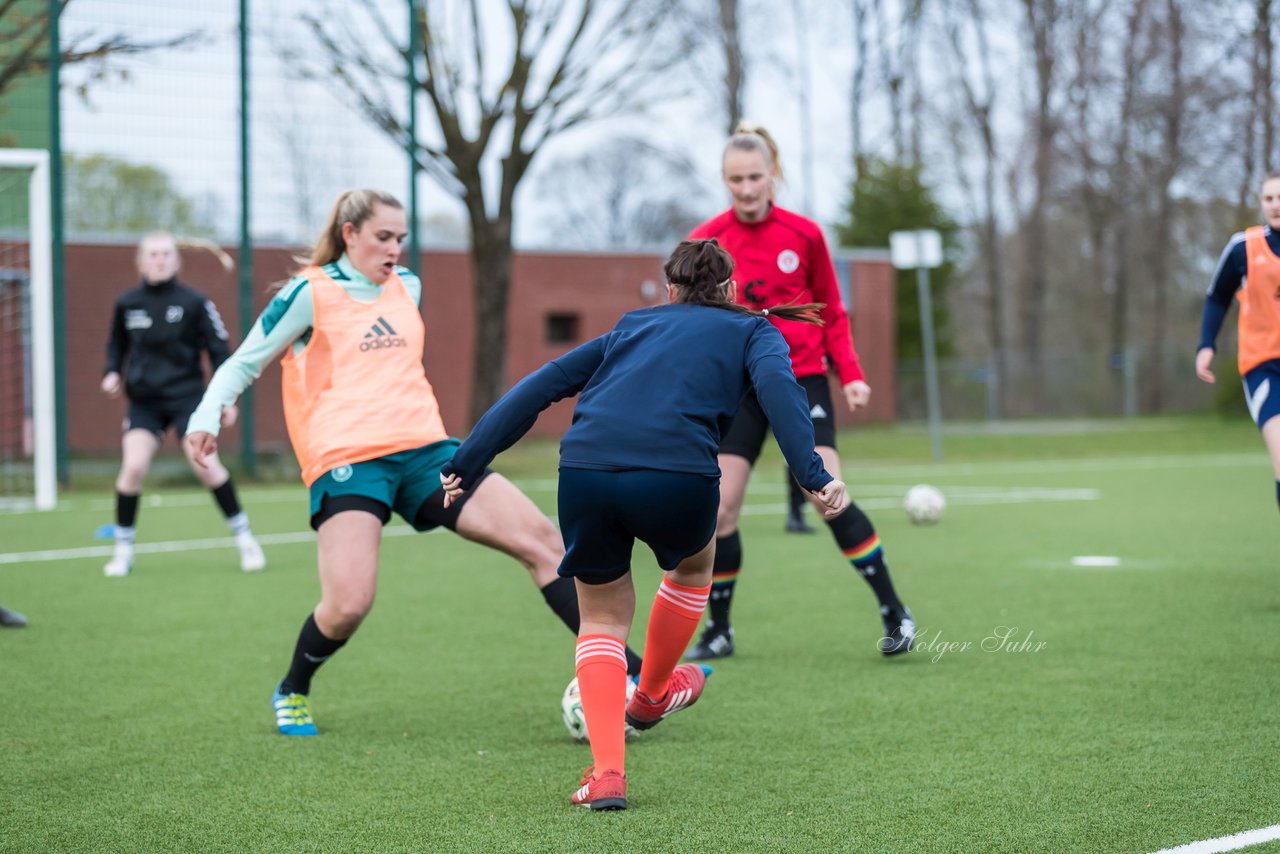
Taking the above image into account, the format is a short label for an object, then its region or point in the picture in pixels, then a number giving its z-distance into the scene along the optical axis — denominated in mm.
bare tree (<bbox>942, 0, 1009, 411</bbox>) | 38656
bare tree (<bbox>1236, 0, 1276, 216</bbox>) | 29188
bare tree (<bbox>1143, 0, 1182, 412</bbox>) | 33938
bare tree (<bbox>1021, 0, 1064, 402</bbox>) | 37250
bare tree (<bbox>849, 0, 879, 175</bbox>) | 39156
